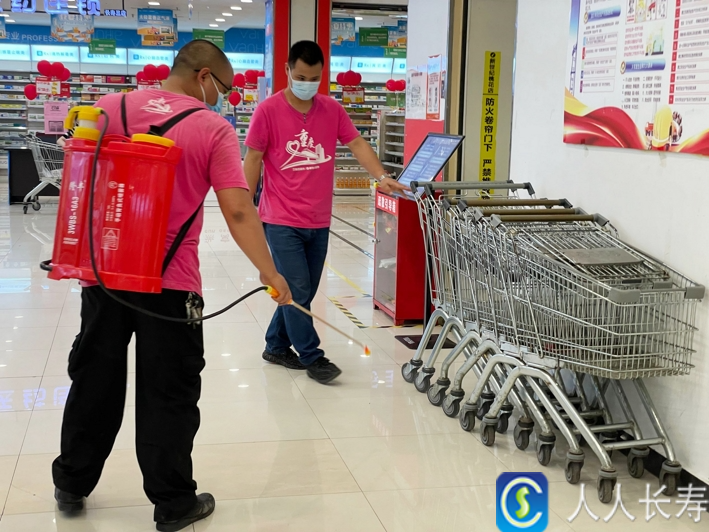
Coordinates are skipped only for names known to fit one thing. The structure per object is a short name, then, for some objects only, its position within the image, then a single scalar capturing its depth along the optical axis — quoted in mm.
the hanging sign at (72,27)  16609
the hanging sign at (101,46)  19844
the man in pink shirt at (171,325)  2473
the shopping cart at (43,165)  11344
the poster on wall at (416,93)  6401
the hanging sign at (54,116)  13453
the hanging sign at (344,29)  17094
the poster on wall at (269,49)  11445
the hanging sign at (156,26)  17703
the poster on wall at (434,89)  6043
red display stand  5406
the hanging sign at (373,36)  18594
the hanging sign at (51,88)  14992
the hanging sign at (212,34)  19234
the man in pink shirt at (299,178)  4191
